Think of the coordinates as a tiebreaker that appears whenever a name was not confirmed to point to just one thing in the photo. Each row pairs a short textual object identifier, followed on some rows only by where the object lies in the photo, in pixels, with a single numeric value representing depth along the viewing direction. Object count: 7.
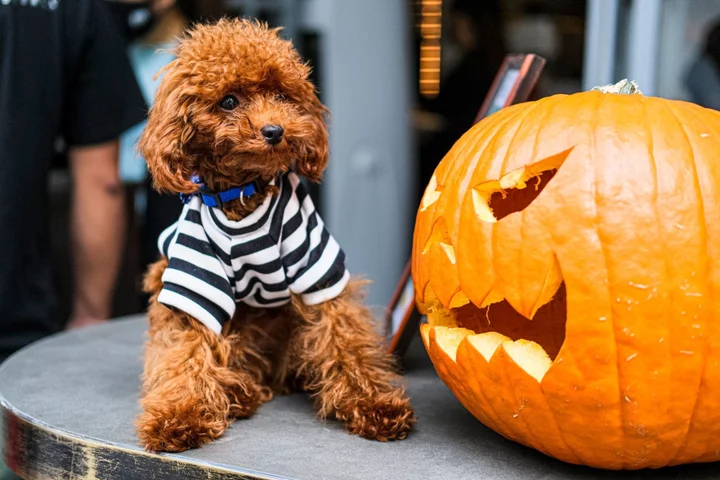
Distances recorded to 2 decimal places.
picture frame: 1.61
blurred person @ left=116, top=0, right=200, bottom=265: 2.98
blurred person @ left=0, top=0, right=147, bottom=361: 2.16
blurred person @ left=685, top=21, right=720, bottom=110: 2.96
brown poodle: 1.39
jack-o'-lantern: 1.11
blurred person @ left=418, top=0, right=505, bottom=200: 4.36
